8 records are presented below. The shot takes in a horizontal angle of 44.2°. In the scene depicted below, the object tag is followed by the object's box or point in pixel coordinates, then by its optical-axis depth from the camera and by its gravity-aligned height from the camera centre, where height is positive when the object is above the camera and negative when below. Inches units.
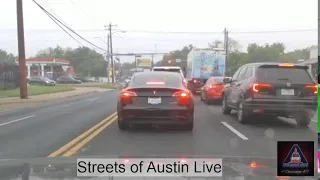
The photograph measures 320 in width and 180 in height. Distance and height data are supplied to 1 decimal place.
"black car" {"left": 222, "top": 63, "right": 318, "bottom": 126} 405.7 -27.9
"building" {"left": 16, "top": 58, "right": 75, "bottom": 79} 3398.1 -14.2
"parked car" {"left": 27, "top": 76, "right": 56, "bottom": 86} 2249.0 -91.8
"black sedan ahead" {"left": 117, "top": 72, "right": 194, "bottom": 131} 364.5 -36.7
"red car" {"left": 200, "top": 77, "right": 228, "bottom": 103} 719.1 -43.8
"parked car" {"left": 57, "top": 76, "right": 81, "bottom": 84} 2865.2 -106.7
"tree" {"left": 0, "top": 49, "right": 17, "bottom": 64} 5487.7 +140.6
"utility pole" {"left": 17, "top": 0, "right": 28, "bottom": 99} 1005.2 +27.3
